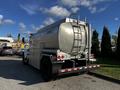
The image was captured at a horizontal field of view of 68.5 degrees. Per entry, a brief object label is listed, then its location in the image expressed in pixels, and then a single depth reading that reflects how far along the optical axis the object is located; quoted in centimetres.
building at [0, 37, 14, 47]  3214
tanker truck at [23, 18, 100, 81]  428
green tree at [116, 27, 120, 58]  1014
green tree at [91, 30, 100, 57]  1312
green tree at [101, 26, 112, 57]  1171
